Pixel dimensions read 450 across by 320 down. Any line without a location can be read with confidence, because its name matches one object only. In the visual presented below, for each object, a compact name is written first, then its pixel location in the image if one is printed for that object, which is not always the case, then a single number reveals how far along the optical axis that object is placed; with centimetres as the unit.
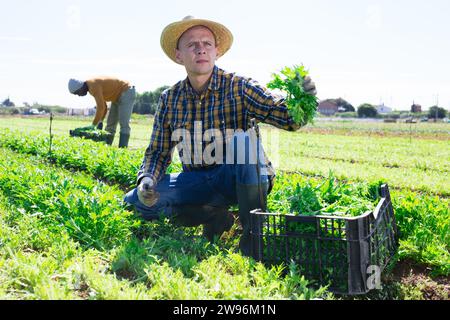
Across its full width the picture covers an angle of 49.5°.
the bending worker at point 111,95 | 973
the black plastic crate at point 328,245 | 246
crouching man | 330
